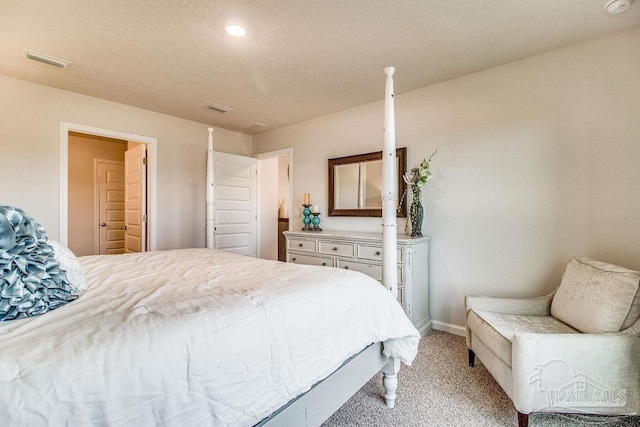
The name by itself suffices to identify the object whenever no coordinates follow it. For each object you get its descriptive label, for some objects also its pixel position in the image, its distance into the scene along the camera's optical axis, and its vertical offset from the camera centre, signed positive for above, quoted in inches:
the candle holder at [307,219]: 156.3 -3.1
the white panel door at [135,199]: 153.9 +7.7
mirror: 131.8 +14.3
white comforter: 29.2 -16.9
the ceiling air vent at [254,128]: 175.8 +52.6
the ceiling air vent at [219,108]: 143.4 +52.0
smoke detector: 71.4 +51.3
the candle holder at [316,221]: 153.4 -4.1
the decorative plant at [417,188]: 114.6 +10.1
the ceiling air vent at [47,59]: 95.7 +51.7
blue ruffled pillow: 37.5 -8.1
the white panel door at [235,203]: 171.5 +6.3
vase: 116.2 +0.2
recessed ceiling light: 81.9 +51.8
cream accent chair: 59.7 -30.2
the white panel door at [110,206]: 198.5 +4.6
